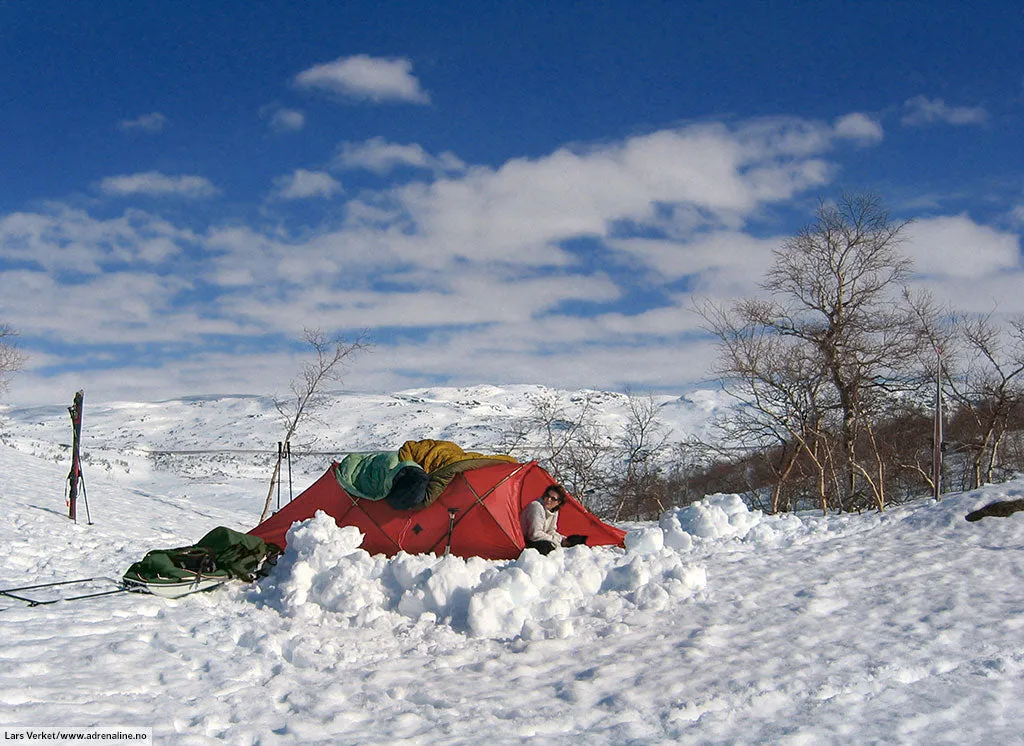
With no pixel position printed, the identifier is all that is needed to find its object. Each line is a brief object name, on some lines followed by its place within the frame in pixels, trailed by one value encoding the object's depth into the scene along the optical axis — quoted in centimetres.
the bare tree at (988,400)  1641
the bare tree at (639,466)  2177
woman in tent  849
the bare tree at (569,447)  2138
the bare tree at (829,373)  1631
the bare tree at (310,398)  1917
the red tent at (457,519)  850
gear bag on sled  678
